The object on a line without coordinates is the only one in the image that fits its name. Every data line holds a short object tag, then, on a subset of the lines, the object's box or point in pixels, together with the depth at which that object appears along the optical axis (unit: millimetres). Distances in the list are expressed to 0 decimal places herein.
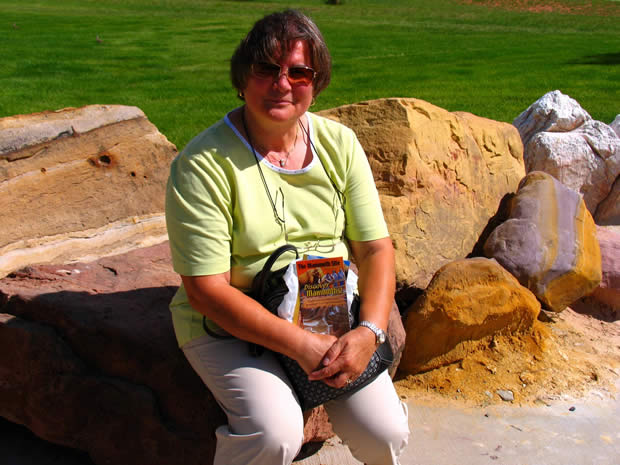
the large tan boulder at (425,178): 3635
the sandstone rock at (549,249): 3682
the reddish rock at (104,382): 2521
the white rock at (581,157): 5508
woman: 2123
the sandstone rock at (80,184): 3596
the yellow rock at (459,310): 3309
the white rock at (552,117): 5750
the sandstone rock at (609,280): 4133
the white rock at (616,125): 6098
